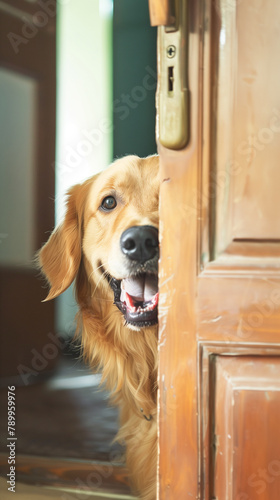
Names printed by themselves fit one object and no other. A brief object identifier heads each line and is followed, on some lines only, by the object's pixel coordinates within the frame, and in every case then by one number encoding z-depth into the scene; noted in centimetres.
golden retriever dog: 155
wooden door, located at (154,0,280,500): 87
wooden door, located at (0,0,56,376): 295
